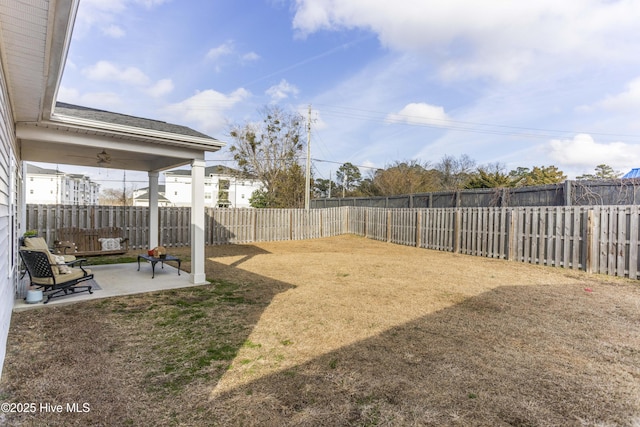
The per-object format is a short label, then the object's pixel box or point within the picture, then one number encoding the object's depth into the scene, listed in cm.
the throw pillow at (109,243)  950
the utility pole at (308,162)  1939
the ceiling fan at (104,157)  679
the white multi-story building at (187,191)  4048
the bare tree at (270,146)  2475
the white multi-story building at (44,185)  3862
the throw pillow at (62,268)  536
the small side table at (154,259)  683
